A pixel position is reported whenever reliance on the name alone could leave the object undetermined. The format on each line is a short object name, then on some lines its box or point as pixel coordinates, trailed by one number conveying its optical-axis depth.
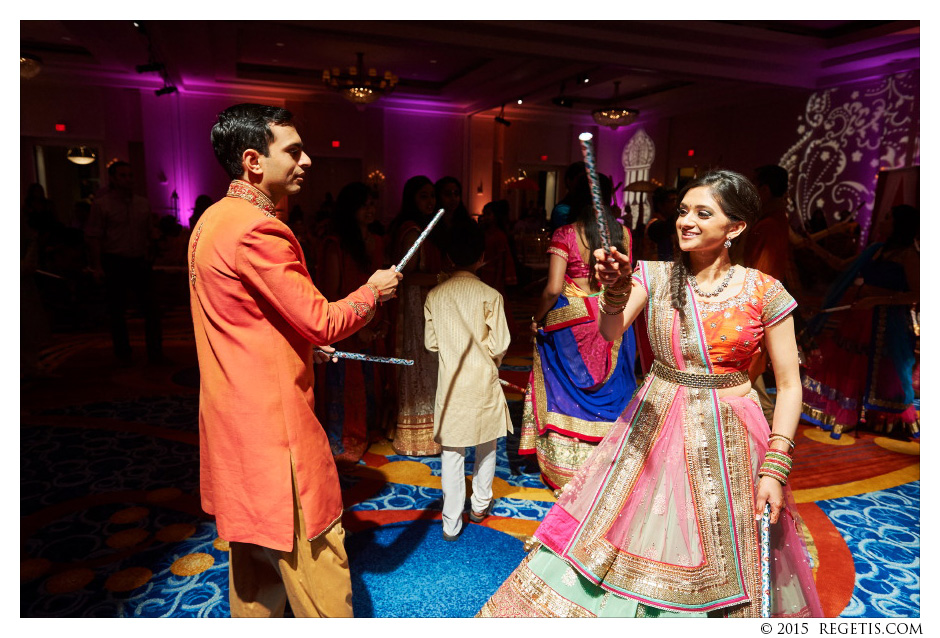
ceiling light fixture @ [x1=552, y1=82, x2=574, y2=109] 10.25
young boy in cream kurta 2.43
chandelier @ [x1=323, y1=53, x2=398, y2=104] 8.33
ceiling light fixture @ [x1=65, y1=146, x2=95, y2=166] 10.70
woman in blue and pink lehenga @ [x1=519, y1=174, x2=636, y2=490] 2.75
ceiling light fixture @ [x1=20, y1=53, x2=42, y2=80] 6.48
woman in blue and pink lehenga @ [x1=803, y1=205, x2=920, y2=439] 3.74
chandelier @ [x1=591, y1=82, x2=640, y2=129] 10.42
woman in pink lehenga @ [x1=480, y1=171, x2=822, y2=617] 1.55
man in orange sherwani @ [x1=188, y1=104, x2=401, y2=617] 1.36
